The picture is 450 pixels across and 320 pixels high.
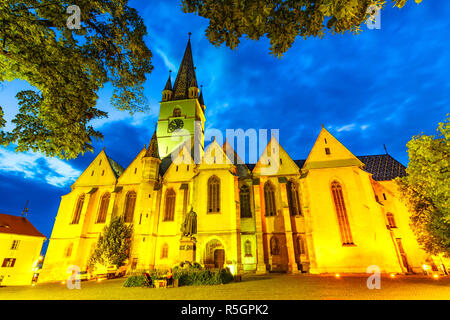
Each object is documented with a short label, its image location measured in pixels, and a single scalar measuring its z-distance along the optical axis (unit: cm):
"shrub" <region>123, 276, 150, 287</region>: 1280
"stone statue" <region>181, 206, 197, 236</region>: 1738
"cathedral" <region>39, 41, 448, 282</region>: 1947
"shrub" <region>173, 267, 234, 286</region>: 1321
